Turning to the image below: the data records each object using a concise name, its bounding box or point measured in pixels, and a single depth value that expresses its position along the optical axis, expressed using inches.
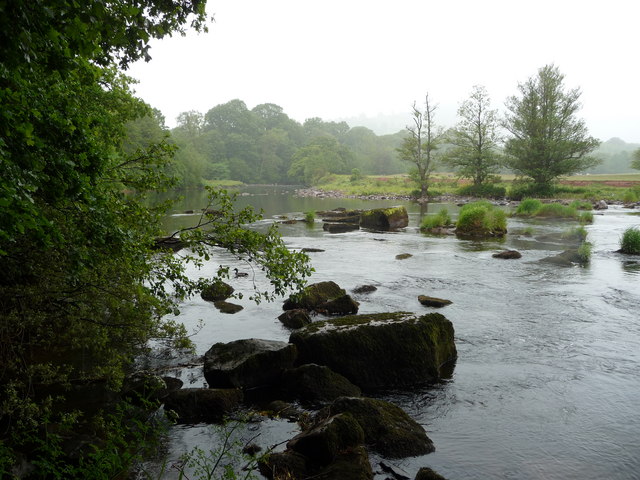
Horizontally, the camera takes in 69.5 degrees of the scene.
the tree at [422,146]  2679.6
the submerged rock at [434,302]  572.1
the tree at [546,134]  2247.8
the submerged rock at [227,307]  556.4
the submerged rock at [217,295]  592.4
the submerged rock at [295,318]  491.8
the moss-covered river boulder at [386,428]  272.4
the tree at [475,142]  2536.9
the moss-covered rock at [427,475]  231.8
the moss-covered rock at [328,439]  249.0
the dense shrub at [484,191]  2453.2
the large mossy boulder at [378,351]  370.0
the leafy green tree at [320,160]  4906.5
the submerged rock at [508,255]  863.6
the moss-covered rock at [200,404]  312.7
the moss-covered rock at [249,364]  353.4
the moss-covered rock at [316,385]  335.6
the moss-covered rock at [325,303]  532.7
